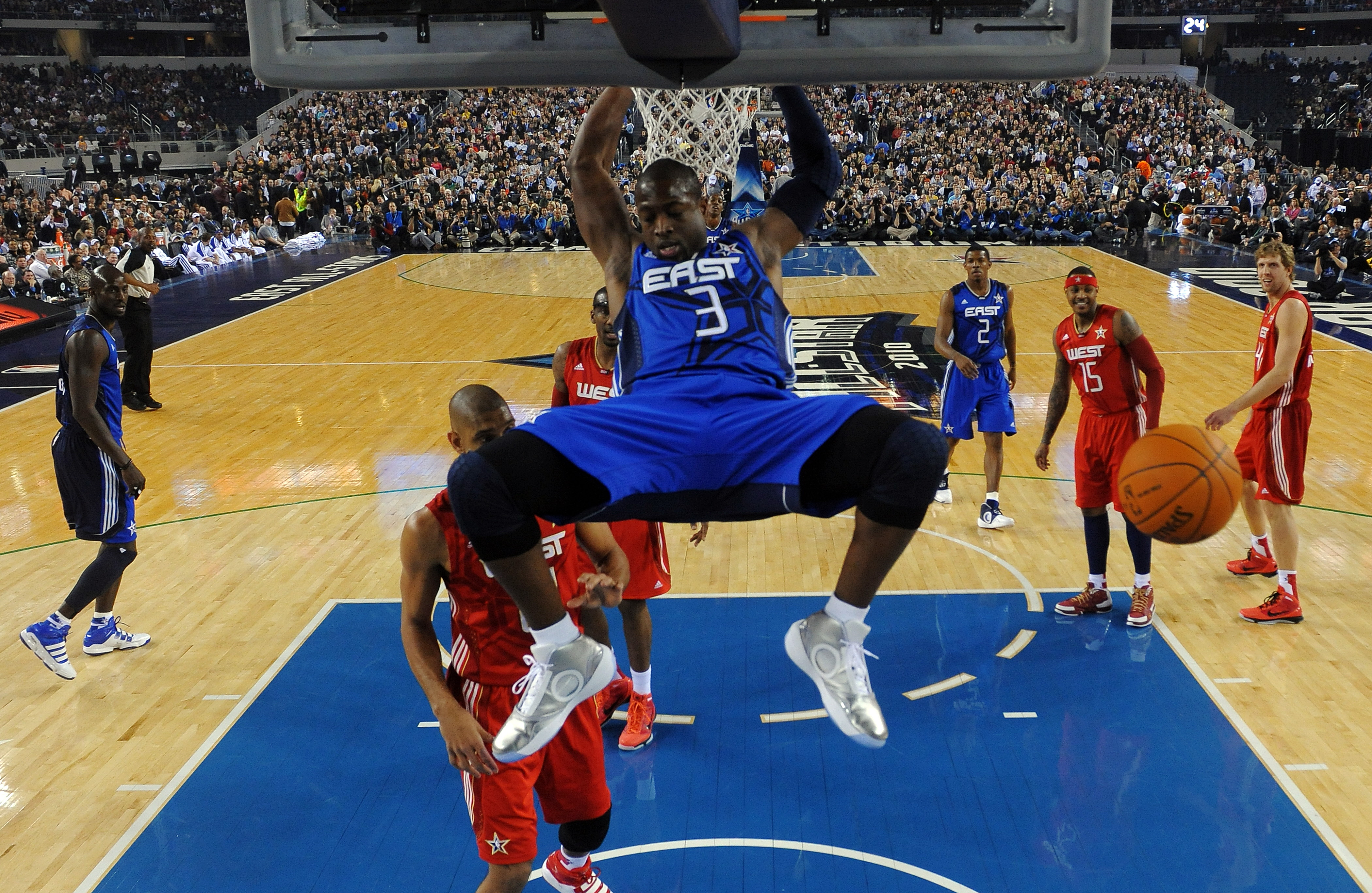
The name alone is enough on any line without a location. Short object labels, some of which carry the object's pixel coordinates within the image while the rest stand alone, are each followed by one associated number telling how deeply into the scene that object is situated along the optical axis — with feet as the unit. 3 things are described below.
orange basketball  12.56
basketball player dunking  7.62
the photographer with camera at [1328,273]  52.42
